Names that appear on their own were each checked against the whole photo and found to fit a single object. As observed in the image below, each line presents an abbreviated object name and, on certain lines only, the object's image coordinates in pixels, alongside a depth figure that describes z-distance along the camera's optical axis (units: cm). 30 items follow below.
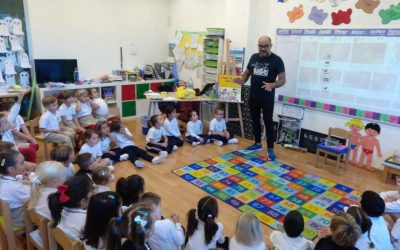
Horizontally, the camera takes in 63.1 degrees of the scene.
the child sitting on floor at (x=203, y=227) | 187
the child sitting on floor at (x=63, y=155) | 281
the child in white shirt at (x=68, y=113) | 417
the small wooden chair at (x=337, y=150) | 387
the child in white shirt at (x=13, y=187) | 213
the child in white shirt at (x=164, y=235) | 184
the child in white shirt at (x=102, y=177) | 242
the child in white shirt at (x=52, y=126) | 376
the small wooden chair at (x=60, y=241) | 147
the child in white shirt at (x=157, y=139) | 432
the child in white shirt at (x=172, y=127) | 454
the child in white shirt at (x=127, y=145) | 398
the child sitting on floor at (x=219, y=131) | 475
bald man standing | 409
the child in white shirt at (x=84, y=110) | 439
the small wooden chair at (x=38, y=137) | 379
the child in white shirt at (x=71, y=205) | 176
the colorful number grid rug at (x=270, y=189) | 291
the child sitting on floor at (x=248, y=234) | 172
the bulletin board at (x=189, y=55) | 595
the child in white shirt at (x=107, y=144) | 386
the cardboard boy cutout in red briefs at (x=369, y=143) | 390
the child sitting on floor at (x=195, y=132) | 472
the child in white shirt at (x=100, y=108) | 459
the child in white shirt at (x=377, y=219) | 191
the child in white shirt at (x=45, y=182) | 198
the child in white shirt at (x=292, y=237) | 179
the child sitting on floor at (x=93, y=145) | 353
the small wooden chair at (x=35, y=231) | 178
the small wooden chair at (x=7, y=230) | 188
